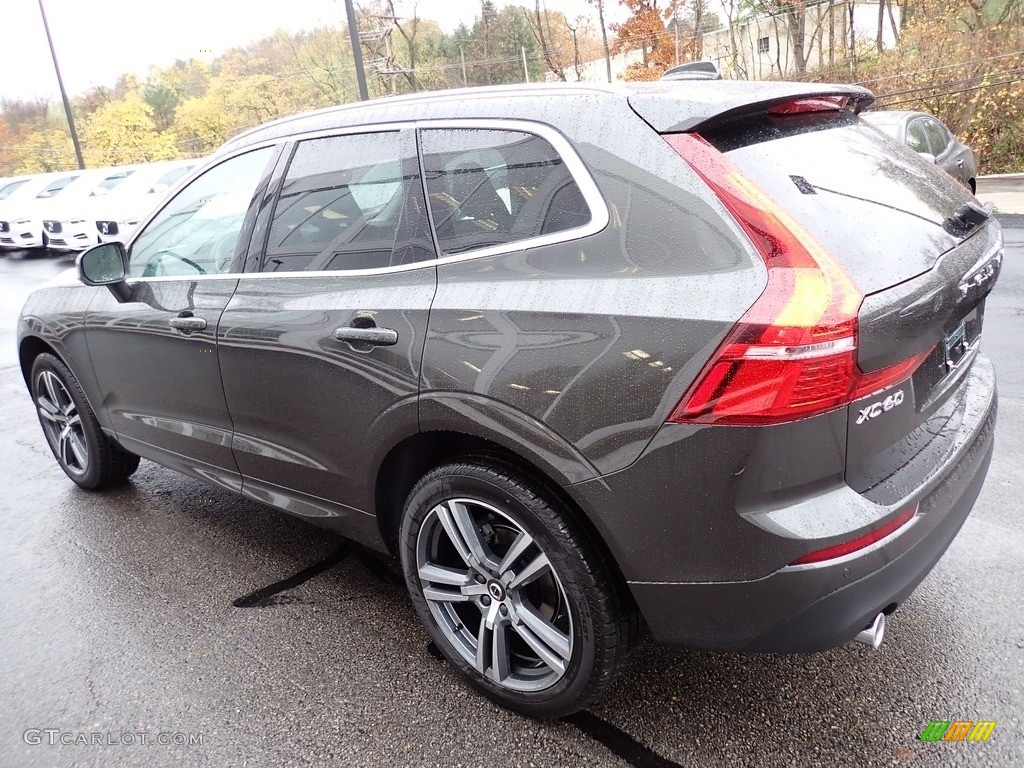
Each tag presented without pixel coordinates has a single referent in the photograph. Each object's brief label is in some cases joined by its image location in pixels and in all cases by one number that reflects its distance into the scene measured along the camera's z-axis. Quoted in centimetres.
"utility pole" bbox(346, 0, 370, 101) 1448
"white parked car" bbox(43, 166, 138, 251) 1555
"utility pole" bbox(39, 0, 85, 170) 2458
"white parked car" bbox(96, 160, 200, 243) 1438
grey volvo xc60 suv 171
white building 2177
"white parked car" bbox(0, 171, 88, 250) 1686
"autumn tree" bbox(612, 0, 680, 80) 3256
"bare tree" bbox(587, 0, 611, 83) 3312
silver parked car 928
